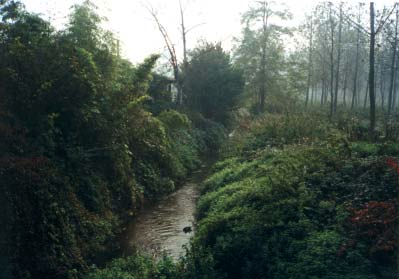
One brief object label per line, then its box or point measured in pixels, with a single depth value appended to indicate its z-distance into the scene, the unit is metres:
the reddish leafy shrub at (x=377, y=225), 6.28
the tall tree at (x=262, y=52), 36.88
